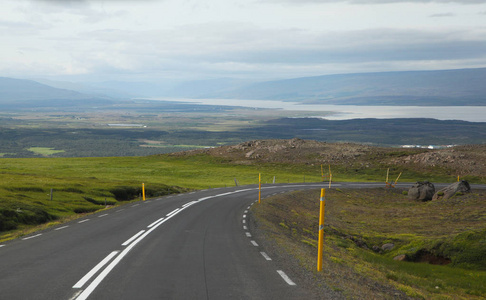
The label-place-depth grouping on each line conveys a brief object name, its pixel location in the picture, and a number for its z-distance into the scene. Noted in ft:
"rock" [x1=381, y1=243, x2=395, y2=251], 80.33
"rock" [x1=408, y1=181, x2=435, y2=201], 153.28
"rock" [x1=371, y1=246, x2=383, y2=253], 81.67
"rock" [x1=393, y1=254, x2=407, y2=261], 70.44
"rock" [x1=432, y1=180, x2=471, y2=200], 148.25
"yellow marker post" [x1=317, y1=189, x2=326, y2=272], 38.88
